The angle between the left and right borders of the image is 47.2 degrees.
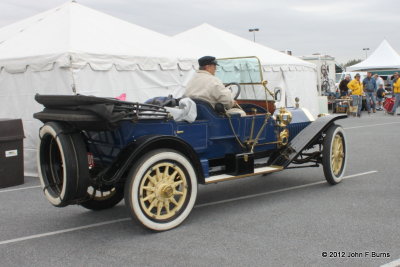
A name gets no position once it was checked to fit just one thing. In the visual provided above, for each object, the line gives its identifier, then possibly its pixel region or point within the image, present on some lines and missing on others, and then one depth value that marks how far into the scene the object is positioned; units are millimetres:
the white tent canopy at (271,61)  13719
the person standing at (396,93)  18083
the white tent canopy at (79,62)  8133
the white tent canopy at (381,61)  30472
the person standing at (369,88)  19516
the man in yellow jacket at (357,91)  17983
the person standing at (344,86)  20678
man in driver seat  5133
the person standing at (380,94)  21469
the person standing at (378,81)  21356
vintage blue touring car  4066
